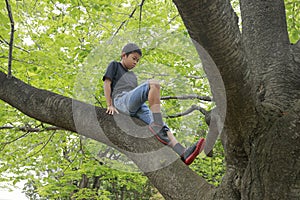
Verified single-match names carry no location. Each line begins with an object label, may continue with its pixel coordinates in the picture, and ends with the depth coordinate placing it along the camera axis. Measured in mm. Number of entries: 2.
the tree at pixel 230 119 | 3521
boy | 4875
